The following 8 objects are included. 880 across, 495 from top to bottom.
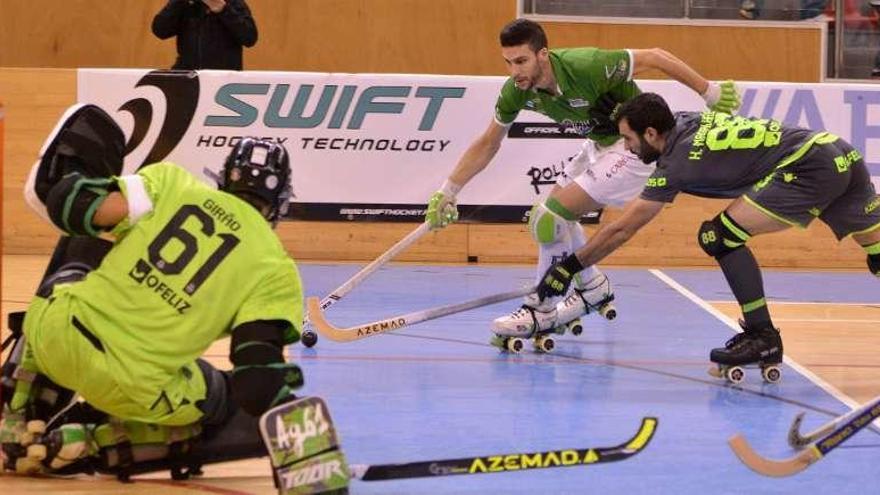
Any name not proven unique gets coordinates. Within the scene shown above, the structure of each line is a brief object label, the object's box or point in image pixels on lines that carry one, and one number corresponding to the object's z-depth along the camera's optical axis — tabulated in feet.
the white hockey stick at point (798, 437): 33.96
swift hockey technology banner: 69.87
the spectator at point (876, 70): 87.35
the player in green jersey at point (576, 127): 49.93
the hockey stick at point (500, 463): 29.55
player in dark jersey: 45.55
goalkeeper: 28.27
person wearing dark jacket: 71.56
